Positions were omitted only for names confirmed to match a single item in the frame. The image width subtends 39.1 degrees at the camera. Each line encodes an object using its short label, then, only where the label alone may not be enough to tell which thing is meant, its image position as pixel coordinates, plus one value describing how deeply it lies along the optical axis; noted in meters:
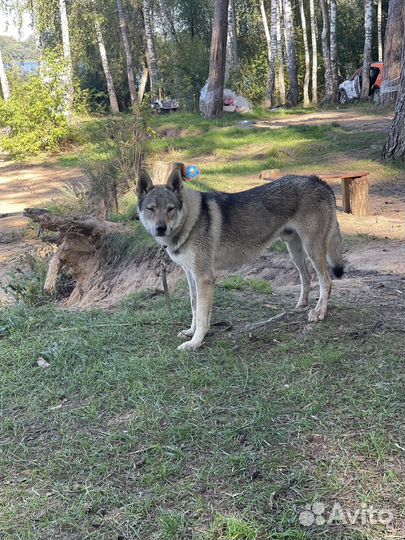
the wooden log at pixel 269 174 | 11.96
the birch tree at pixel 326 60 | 31.92
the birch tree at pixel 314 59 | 33.31
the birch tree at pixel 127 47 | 29.97
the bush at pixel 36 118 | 21.92
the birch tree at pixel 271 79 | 29.41
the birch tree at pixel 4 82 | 27.60
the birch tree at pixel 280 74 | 32.38
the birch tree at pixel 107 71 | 30.95
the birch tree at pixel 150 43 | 28.02
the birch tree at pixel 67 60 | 23.22
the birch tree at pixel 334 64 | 30.62
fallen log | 7.60
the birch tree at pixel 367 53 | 25.99
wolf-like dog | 4.57
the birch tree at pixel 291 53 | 31.19
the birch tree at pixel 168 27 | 35.62
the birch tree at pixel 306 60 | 33.66
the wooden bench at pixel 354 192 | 8.93
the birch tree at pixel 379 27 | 34.62
